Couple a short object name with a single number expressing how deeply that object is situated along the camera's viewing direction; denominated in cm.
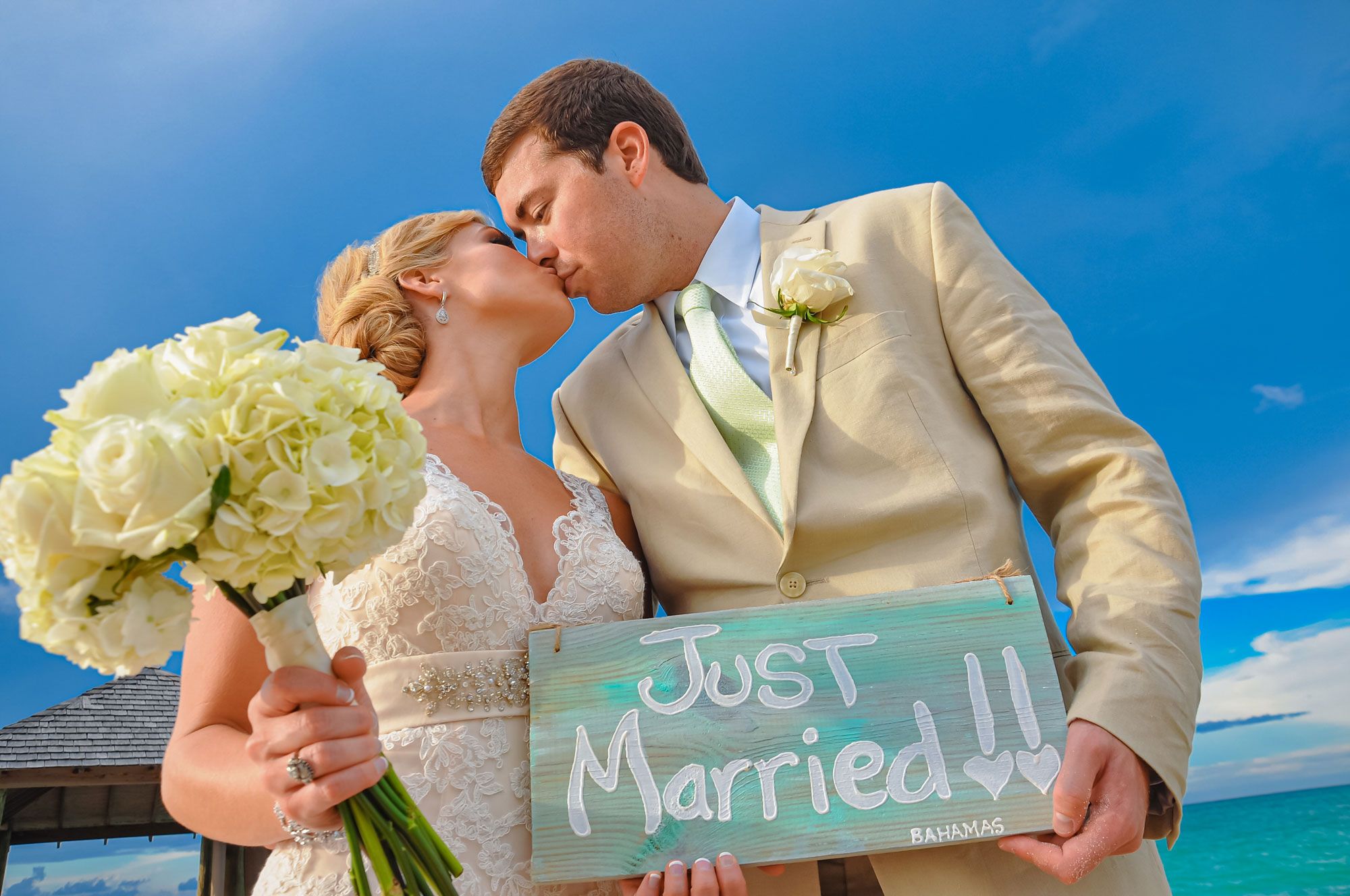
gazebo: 1058
